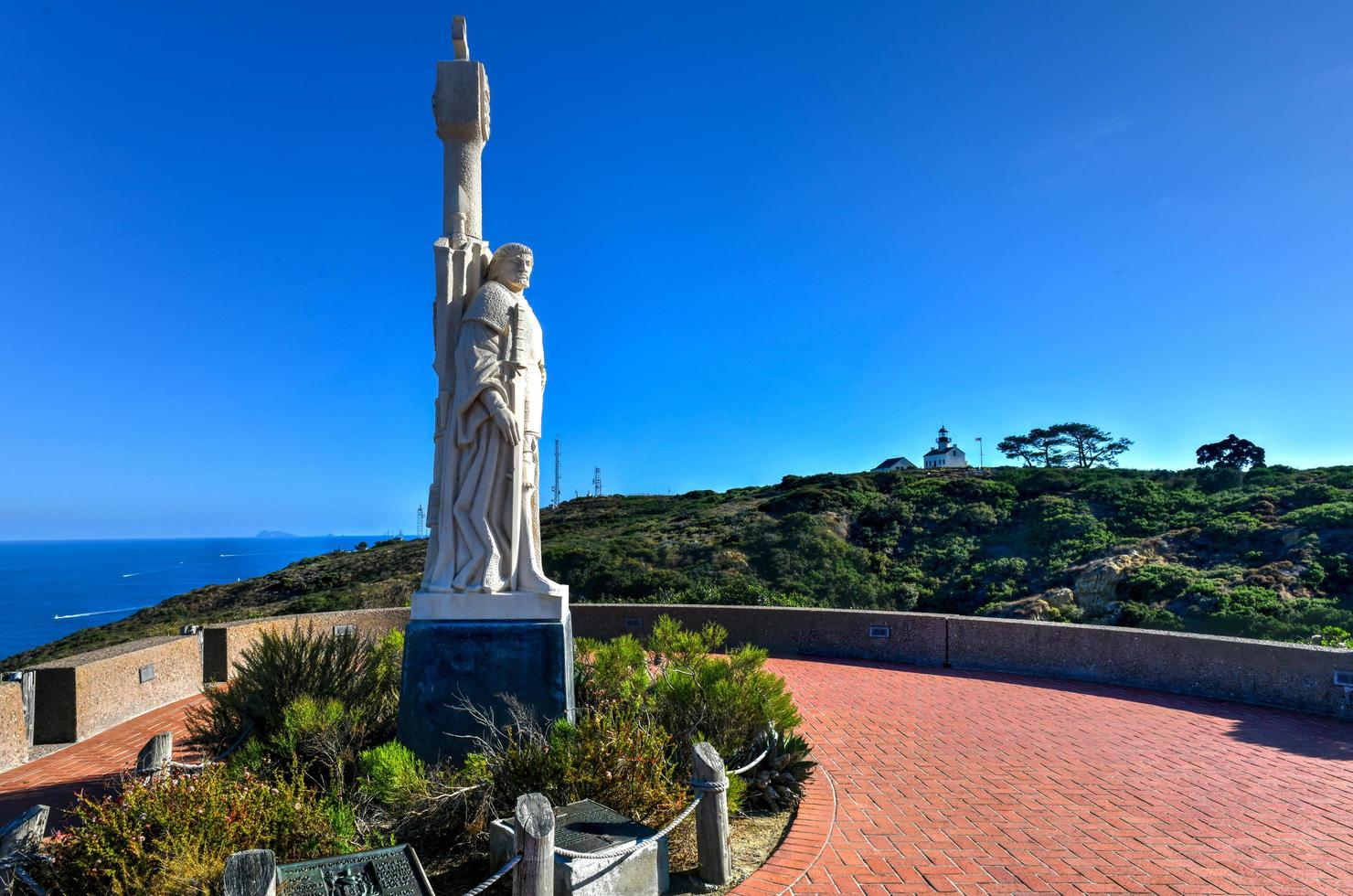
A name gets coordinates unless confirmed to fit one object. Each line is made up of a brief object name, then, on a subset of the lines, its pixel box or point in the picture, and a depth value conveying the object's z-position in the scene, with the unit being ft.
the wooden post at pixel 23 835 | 9.70
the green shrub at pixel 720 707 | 16.43
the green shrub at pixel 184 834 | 9.32
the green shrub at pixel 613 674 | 19.71
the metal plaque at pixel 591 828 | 11.39
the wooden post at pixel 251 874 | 7.93
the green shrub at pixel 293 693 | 17.25
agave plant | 15.56
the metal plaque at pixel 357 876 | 9.31
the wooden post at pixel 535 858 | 9.44
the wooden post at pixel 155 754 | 13.23
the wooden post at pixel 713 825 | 12.19
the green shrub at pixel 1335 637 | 26.55
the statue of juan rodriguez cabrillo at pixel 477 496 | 16.29
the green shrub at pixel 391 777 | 12.90
